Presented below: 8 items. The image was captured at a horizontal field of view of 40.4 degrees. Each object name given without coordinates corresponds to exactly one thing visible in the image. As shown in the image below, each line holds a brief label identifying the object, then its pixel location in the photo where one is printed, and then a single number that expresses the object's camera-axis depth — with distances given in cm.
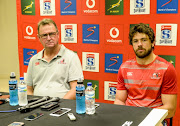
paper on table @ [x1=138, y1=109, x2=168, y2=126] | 142
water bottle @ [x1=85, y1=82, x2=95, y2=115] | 160
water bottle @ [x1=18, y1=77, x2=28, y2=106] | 181
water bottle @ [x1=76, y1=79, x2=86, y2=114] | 160
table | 144
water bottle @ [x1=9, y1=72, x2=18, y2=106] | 184
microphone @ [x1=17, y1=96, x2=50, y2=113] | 166
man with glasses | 240
